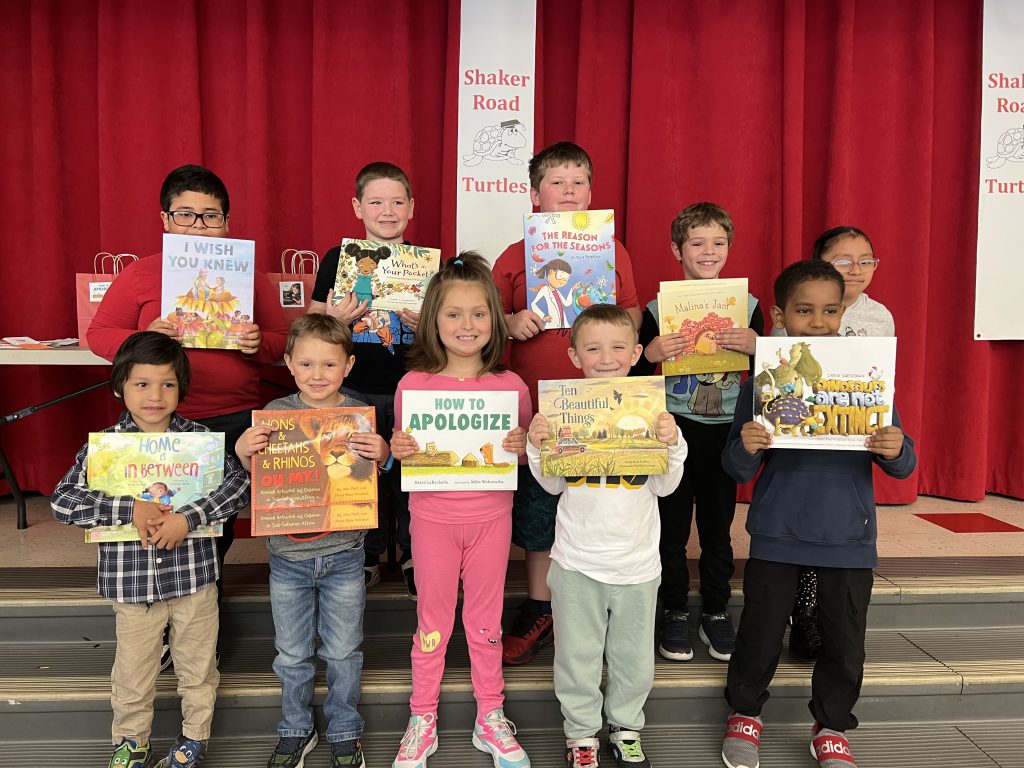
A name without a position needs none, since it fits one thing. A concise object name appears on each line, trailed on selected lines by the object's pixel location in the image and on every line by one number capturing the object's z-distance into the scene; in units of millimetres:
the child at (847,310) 2400
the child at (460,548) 1999
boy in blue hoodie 1919
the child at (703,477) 2324
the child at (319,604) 1971
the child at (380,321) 2262
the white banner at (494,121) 3578
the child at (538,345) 2264
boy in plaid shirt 1878
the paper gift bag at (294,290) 3270
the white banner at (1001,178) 3756
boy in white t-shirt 1901
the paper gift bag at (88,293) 3203
